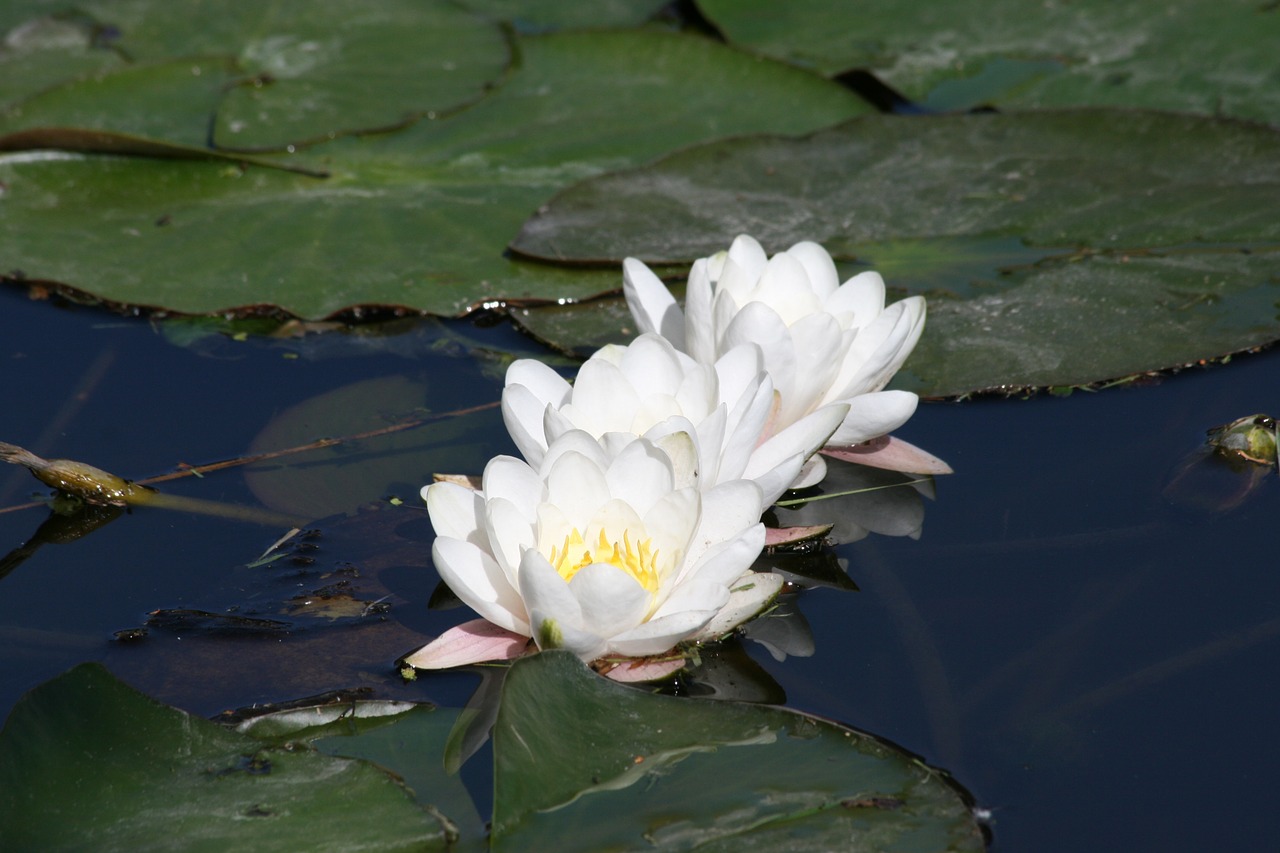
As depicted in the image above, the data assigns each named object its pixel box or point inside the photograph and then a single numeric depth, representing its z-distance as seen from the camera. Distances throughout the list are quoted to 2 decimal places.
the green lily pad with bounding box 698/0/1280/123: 7.93
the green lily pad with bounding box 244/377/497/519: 5.21
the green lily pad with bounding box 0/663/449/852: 3.28
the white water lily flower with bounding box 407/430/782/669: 3.77
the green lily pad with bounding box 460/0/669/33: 9.61
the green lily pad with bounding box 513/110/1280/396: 5.76
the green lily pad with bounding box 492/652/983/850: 3.25
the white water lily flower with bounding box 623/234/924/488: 4.68
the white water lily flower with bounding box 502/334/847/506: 4.24
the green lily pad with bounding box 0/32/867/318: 6.65
